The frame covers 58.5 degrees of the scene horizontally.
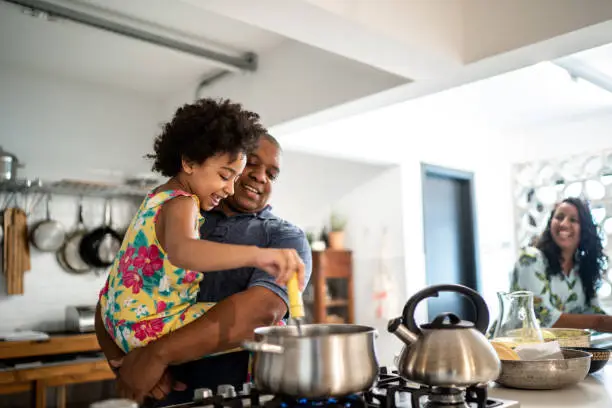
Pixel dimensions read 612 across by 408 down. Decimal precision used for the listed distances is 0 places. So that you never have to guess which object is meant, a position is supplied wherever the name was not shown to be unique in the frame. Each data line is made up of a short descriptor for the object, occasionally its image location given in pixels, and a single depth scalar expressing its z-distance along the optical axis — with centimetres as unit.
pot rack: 338
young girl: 109
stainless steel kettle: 96
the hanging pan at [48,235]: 353
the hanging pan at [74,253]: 366
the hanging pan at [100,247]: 370
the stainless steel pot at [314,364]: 85
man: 112
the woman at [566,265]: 271
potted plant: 466
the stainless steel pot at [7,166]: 326
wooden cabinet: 439
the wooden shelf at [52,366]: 294
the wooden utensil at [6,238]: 340
